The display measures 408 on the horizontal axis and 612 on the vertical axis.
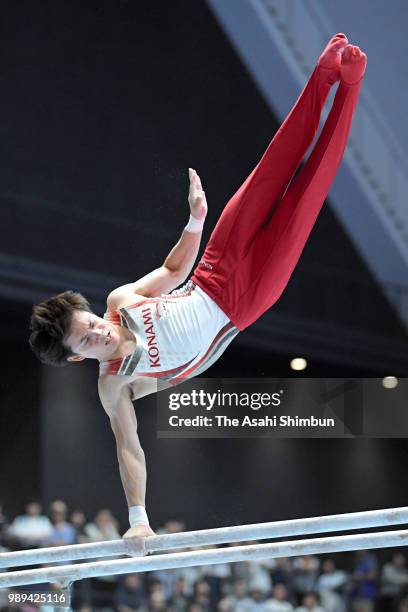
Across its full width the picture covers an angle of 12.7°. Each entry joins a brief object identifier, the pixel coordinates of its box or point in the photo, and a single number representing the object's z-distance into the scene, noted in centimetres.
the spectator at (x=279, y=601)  1615
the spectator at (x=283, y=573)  1654
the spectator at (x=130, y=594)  1582
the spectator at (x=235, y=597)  1622
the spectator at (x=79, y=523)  1658
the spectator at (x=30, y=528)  1608
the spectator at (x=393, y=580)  1711
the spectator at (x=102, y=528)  1692
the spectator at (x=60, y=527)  1609
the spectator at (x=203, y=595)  1623
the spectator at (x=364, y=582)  1686
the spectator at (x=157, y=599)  1586
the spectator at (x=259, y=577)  1635
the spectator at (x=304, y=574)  1667
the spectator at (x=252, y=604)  1612
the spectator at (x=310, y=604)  1628
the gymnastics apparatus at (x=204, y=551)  591
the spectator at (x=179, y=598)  1601
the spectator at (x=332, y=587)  1675
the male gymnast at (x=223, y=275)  704
